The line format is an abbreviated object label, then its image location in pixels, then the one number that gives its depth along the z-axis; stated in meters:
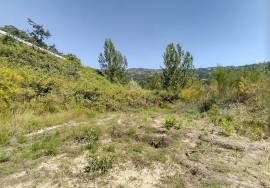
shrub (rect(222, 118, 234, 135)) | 3.20
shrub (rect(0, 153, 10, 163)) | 2.37
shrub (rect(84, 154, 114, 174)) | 2.06
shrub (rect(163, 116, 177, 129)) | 3.25
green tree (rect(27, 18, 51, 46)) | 12.62
